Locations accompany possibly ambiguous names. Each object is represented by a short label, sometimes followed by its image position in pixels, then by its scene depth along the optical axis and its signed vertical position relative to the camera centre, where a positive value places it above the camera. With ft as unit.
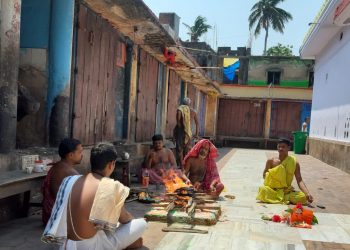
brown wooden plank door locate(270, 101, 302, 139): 82.94 -0.11
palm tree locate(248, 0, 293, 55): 137.18 +34.06
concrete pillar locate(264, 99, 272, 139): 82.79 -0.75
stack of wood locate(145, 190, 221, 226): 16.78 -4.31
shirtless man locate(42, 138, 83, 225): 14.51 -2.38
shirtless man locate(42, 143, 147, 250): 10.30 -2.56
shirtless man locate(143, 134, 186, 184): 26.03 -3.25
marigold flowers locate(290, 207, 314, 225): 17.57 -4.24
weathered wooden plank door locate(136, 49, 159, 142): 33.24 +1.08
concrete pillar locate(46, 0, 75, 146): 19.79 +2.01
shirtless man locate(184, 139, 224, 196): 22.68 -3.15
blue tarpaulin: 100.37 +10.70
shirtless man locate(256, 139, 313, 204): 21.87 -3.47
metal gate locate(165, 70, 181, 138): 44.38 +1.20
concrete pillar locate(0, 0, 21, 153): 15.38 +1.28
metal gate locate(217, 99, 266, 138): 84.12 -0.63
